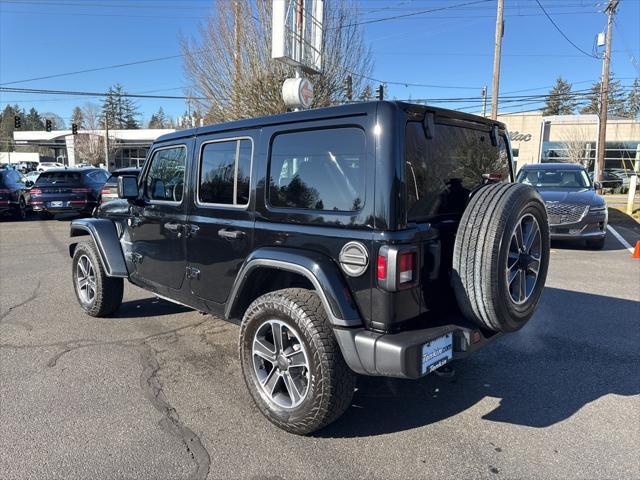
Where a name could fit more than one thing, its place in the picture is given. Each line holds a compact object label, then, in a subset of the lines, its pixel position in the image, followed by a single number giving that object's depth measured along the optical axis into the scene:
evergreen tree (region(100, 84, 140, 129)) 104.03
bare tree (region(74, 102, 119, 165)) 64.38
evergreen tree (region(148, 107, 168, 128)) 111.00
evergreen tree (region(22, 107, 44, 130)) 128.38
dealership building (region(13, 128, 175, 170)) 64.04
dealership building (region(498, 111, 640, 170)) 37.03
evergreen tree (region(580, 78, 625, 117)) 58.87
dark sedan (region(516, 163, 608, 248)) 9.20
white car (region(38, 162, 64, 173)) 57.06
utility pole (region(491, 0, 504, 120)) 18.44
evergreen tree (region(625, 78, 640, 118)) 48.05
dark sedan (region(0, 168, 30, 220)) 14.36
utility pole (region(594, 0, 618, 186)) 22.69
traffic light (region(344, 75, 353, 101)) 16.55
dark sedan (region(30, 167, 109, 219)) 14.13
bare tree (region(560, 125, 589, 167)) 36.59
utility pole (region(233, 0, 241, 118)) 16.34
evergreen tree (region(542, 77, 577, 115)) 71.05
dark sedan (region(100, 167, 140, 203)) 13.33
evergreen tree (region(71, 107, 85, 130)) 81.79
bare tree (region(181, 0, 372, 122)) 16.09
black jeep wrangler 2.63
